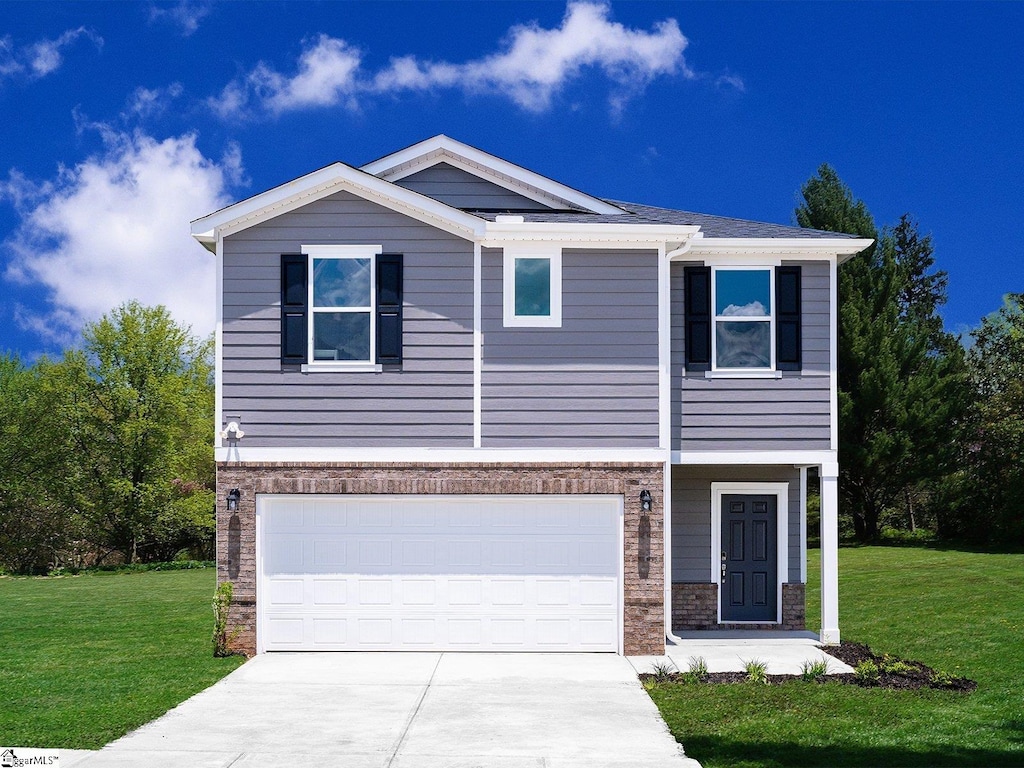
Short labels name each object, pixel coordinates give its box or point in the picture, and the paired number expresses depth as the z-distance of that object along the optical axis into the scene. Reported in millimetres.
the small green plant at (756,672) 11520
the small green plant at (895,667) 11778
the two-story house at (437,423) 13211
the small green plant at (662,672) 11673
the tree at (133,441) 33688
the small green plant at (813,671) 11609
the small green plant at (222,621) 13031
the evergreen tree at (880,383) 29750
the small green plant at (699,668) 11742
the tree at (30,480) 33031
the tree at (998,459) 28531
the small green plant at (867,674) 11369
